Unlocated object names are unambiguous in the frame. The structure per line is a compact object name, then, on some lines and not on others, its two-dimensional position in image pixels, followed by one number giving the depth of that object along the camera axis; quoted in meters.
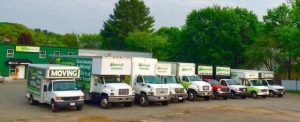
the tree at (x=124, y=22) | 71.72
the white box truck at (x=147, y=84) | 21.18
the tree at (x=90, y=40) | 94.94
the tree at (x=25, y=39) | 63.01
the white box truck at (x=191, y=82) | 25.22
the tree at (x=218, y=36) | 45.35
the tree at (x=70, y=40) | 82.98
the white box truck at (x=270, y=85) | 31.06
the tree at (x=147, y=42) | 64.65
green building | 42.52
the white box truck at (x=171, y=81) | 22.88
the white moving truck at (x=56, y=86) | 18.11
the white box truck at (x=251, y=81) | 29.58
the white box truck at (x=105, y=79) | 19.96
